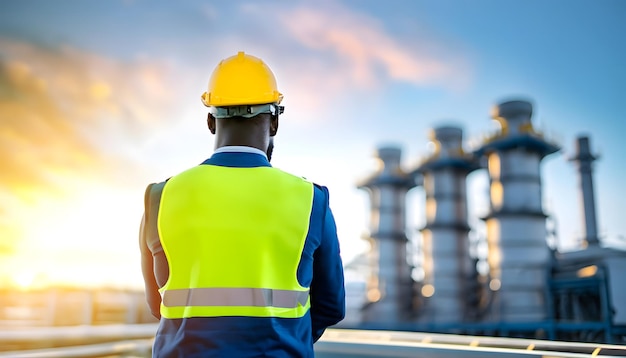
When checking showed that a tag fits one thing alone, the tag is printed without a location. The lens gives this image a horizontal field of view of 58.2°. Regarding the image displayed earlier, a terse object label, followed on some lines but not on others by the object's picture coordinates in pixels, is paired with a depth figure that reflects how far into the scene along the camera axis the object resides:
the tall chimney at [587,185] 36.62
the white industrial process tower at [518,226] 30.72
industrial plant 29.28
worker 1.30
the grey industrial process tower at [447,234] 36.31
